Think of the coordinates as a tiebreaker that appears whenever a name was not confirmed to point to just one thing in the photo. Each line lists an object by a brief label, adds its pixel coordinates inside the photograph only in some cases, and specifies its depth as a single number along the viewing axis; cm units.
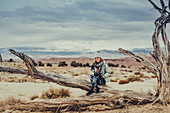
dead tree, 880
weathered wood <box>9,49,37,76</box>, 820
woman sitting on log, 866
